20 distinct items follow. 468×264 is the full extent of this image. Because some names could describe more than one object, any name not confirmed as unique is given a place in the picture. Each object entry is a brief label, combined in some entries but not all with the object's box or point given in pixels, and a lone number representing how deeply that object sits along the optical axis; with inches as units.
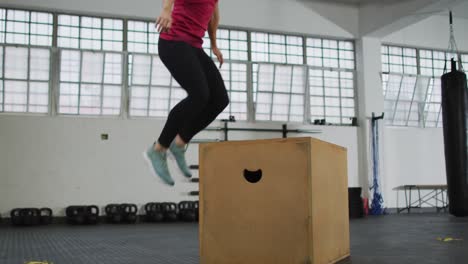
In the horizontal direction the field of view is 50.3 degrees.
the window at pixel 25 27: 374.0
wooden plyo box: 101.3
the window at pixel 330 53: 457.4
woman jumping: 79.0
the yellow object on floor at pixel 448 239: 200.5
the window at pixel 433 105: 491.2
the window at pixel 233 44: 426.9
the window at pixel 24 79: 370.3
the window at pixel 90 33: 387.5
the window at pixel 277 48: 438.3
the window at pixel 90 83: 383.6
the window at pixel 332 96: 452.4
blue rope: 441.7
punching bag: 294.5
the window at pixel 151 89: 398.3
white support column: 455.5
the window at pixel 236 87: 423.8
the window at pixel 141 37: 402.9
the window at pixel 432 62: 497.7
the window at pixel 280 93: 432.5
